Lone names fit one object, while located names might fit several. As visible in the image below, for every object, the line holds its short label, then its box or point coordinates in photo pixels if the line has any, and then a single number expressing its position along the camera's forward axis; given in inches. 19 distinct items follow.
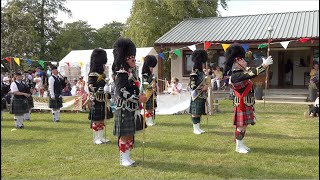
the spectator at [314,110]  448.3
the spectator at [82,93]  555.2
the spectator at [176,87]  561.9
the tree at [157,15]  1023.0
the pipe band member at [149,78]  399.9
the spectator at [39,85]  623.8
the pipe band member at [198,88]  348.2
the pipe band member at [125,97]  235.6
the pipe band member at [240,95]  265.4
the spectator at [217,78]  734.6
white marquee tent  762.4
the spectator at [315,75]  591.3
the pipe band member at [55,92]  452.1
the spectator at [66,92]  616.7
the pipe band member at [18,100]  416.8
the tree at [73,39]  1551.4
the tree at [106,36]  1965.9
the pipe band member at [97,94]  311.6
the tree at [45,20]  1209.4
